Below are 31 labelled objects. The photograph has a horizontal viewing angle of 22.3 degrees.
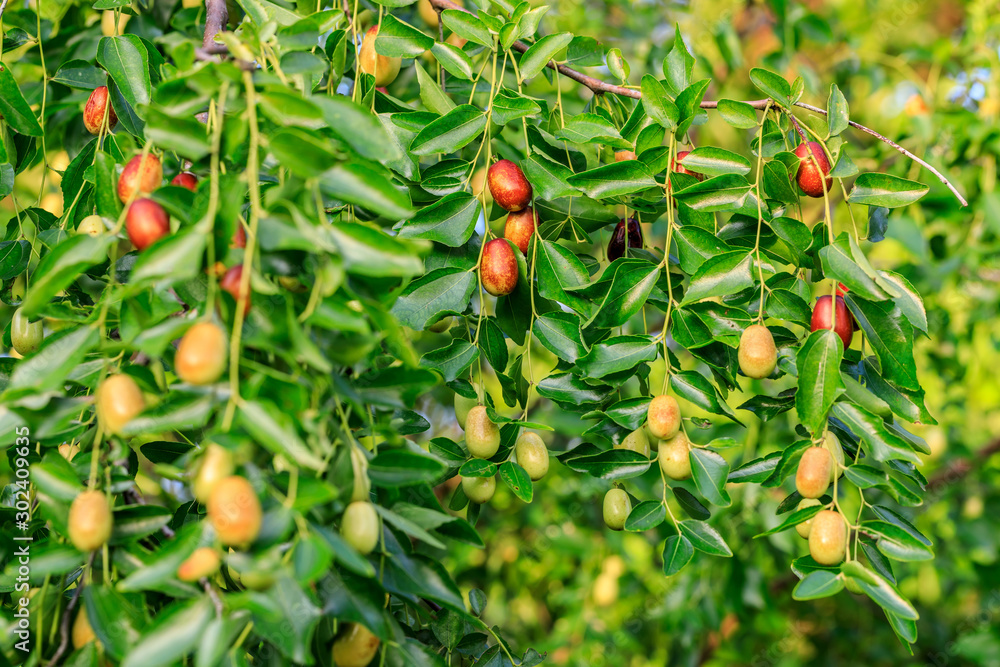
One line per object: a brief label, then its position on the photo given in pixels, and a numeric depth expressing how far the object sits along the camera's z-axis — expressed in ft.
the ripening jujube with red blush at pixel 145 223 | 3.46
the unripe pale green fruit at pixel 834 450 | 3.74
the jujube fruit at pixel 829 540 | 3.67
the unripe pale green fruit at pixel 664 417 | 3.79
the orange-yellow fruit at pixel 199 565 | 3.33
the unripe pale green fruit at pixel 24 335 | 3.87
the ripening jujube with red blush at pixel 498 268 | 3.84
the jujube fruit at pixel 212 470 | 3.32
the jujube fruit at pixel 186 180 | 3.62
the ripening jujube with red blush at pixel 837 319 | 3.73
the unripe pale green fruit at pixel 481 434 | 3.84
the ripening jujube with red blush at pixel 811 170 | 3.84
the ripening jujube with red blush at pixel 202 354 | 3.32
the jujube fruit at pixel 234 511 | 3.29
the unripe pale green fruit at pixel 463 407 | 3.95
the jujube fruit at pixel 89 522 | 3.42
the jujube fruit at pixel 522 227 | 3.94
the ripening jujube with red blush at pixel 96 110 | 3.96
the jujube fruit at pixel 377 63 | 4.06
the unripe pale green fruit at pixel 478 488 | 3.90
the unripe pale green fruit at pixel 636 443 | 3.93
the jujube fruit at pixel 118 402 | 3.41
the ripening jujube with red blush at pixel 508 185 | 3.90
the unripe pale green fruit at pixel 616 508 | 3.93
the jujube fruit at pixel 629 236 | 4.02
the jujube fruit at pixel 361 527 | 3.42
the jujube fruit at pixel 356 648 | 3.50
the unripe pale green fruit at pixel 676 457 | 3.81
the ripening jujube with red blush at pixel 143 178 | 3.54
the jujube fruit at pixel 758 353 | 3.72
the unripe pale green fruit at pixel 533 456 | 3.89
